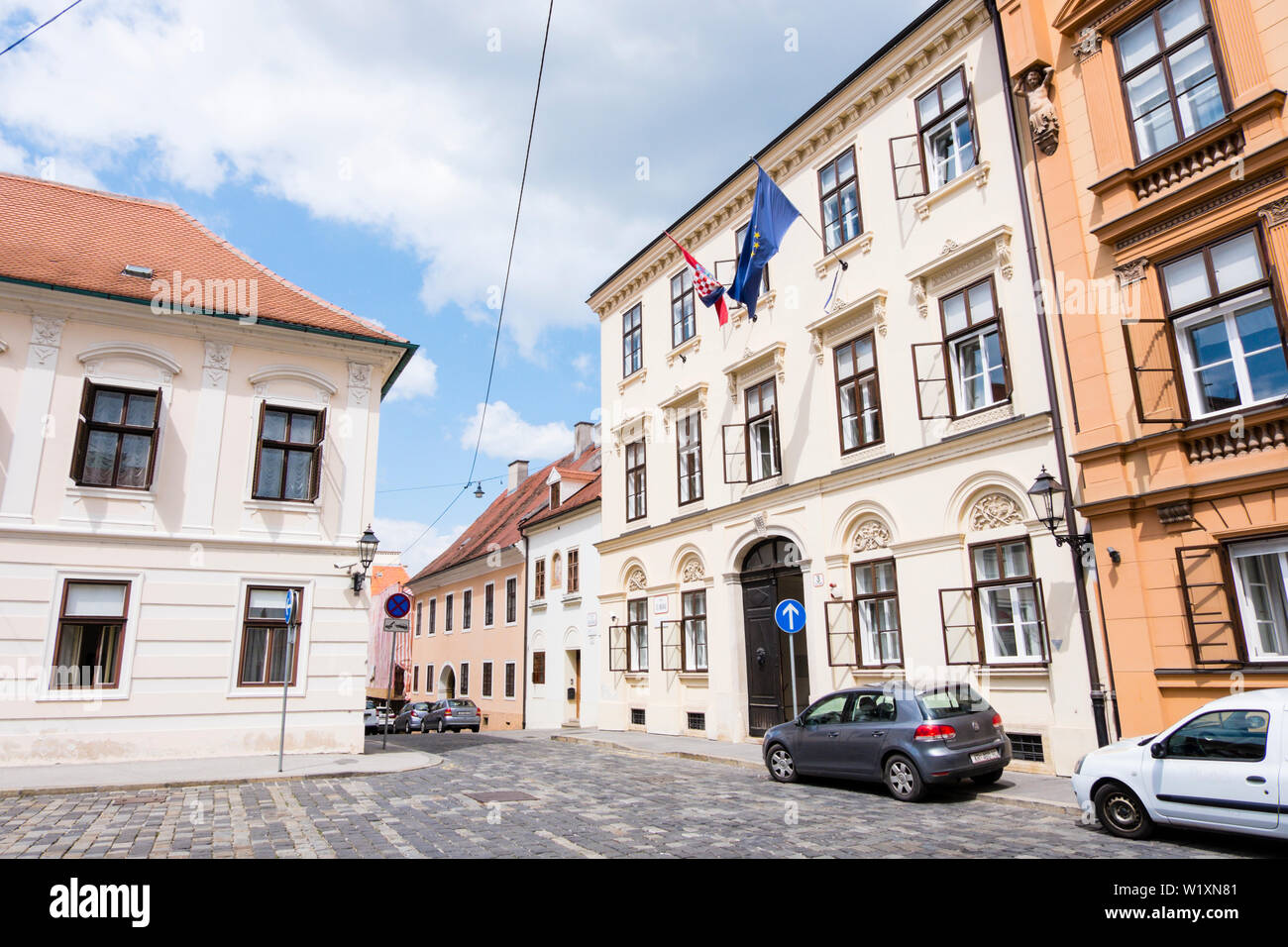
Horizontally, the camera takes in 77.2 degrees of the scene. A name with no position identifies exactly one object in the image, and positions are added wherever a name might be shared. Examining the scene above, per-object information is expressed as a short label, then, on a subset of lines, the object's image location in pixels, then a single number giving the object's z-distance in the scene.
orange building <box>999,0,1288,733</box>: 10.43
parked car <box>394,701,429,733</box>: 33.43
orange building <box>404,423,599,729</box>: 32.78
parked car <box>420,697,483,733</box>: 31.25
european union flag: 17.52
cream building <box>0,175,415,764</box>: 14.80
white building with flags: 13.60
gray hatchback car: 10.77
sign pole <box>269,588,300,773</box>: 14.21
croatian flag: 19.39
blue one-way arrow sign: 14.98
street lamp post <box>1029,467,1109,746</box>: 11.75
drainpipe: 11.77
